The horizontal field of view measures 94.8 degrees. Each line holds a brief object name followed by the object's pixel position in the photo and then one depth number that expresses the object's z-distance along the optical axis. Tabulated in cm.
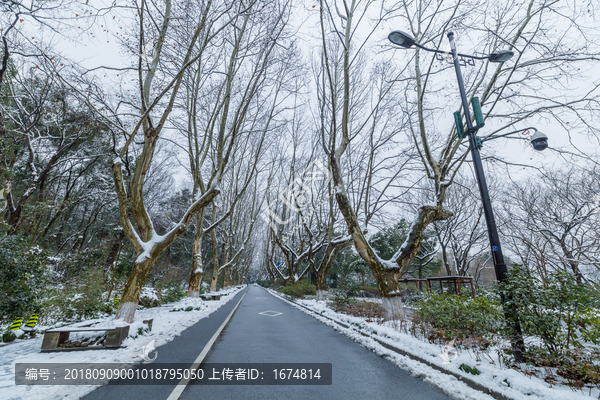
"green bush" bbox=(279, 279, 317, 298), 2211
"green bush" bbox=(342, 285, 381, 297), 2355
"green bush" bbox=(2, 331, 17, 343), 622
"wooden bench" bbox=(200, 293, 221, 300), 1786
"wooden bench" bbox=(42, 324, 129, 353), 534
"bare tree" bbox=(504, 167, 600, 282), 1224
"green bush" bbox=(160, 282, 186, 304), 1634
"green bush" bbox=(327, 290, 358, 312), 1211
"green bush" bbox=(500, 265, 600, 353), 386
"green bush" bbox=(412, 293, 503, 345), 550
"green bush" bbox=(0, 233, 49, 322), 673
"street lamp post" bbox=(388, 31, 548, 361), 436
